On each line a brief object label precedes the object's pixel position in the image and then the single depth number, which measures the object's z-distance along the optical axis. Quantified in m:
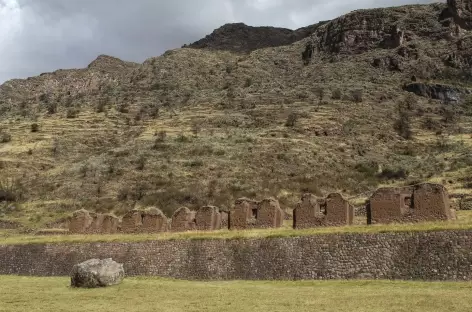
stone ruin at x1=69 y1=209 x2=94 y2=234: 35.69
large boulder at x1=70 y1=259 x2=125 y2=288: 22.67
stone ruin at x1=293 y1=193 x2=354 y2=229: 27.53
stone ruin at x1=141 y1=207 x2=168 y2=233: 32.84
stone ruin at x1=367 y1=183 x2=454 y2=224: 25.34
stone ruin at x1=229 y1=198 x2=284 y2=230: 29.80
